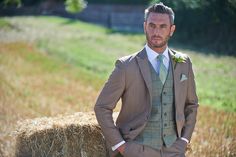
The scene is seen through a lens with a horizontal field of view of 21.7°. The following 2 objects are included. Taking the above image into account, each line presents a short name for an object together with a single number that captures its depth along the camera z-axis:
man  5.72
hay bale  6.91
